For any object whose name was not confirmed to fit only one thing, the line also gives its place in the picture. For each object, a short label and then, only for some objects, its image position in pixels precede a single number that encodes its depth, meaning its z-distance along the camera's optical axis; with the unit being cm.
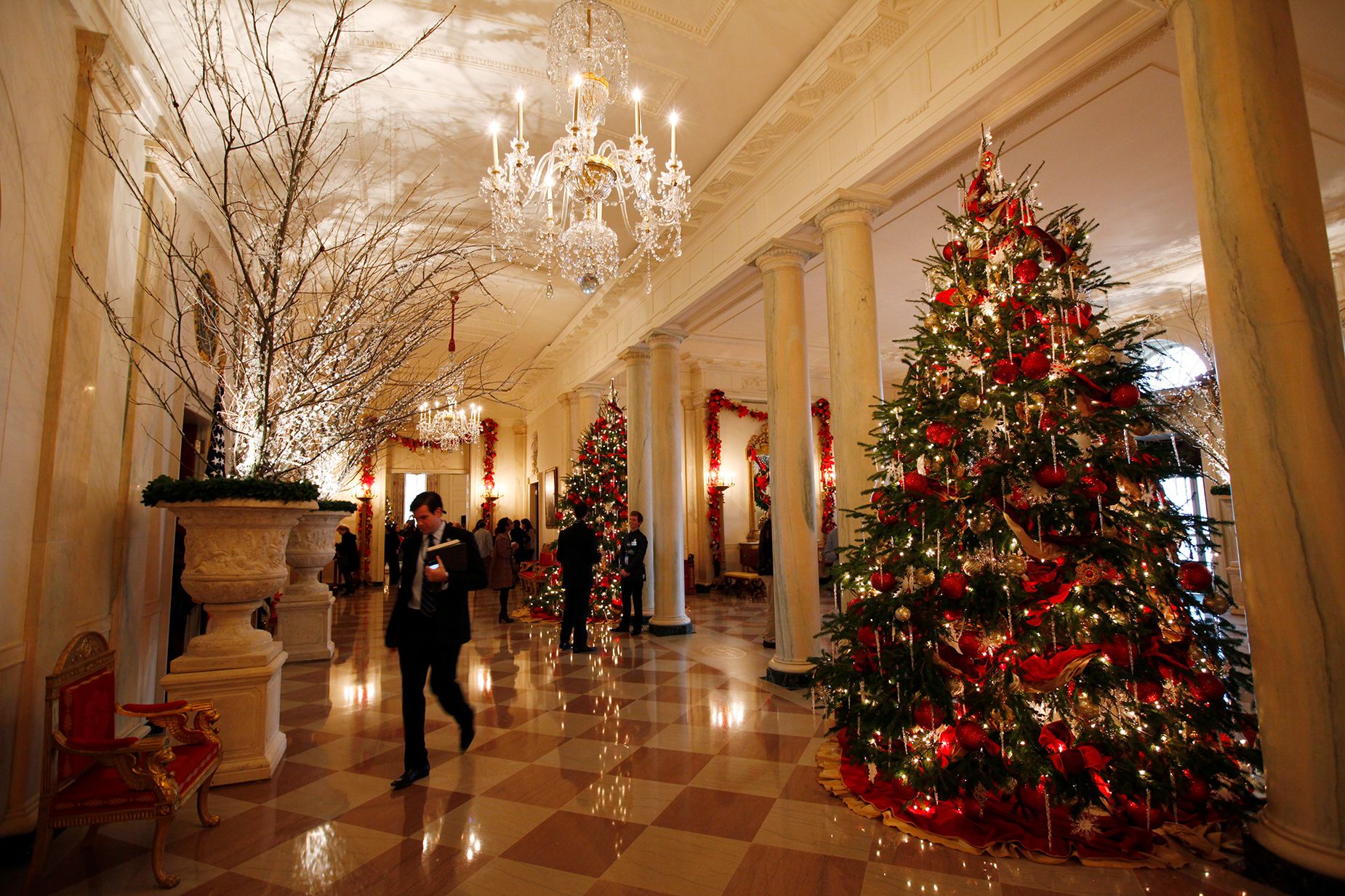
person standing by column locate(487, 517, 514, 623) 925
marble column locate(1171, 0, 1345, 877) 226
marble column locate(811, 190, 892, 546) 491
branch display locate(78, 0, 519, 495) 329
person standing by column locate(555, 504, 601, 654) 678
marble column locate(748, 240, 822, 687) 557
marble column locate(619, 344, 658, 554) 914
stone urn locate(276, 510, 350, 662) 679
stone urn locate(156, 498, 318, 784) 345
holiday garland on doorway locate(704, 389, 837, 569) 1296
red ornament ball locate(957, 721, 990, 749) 294
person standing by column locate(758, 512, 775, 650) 718
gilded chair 246
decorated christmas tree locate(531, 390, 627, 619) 928
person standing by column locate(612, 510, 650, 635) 807
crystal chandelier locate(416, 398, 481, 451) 1280
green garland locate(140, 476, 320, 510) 338
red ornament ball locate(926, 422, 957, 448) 329
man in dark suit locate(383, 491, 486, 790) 355
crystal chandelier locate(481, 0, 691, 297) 408
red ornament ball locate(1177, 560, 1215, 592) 291
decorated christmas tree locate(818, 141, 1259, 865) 281
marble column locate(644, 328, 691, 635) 841
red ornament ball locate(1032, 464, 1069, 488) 298
